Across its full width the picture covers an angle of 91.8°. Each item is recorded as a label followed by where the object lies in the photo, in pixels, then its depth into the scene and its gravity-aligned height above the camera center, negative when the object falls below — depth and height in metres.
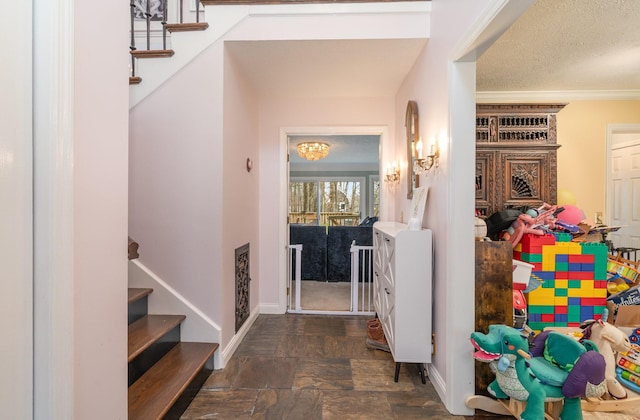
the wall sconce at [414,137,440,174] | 2.18 +0.39
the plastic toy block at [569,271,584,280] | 2.38 -0.49
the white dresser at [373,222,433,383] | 2.14 -0.59
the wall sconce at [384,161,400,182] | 3.41 +0.42
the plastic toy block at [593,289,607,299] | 2.42 -0.64
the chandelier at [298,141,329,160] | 5.96 +1.18
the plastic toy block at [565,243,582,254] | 2.36 -0.28
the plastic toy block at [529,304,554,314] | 2.40 -0.76
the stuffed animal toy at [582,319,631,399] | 1.80 -0.79
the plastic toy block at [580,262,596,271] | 2.38 -0.42
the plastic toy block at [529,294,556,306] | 2.40 -0.68
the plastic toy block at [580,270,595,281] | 2.38 -0.49
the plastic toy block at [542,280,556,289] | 2.39 -0.56
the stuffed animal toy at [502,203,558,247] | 2.39 -0.11
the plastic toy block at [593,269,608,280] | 2.38 -0.48
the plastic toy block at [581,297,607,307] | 2.41 -0.70
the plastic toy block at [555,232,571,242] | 2.39 -0.20
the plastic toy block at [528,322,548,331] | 2.42 -0.90
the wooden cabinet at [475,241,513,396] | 1.92 -0.46
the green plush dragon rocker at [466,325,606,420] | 1.52 -0.83
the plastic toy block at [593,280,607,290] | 2.41 -0.57
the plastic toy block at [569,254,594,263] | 2.37 -0.36
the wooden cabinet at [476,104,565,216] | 3.20 +0.56
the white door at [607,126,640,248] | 3.89 +0.24
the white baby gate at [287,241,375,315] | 3.62 -1.05
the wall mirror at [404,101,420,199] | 2.63 +0.62
